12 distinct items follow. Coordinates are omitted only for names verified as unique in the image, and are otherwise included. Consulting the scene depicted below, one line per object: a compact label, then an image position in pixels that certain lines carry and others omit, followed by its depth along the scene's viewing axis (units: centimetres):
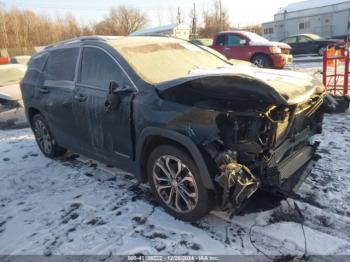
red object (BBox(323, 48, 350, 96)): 793
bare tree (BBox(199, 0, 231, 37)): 6032
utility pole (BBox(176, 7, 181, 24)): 7156
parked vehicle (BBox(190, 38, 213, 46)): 2170
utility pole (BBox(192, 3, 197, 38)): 6556
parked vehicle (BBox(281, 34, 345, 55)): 2133
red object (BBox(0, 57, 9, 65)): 1637
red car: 1386
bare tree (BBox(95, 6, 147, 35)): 6856
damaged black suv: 296
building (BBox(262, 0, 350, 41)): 3719
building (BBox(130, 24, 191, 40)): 4348
